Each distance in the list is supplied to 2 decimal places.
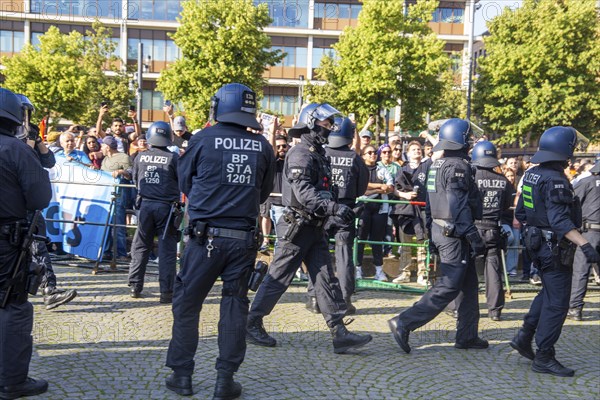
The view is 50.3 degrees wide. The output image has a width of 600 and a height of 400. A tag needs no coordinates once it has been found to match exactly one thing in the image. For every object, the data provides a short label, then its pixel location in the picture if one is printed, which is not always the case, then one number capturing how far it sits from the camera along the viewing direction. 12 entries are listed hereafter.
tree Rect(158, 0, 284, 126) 31.12
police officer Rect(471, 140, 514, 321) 7.52
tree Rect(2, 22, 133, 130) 30.78
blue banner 9.66
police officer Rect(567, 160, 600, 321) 7.76
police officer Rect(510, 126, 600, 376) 5.45
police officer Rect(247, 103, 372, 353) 5.80
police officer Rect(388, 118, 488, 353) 5.90
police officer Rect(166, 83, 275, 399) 4.60
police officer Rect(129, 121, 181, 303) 7.61
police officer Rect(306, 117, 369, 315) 7.23
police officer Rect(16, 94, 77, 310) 5.83
